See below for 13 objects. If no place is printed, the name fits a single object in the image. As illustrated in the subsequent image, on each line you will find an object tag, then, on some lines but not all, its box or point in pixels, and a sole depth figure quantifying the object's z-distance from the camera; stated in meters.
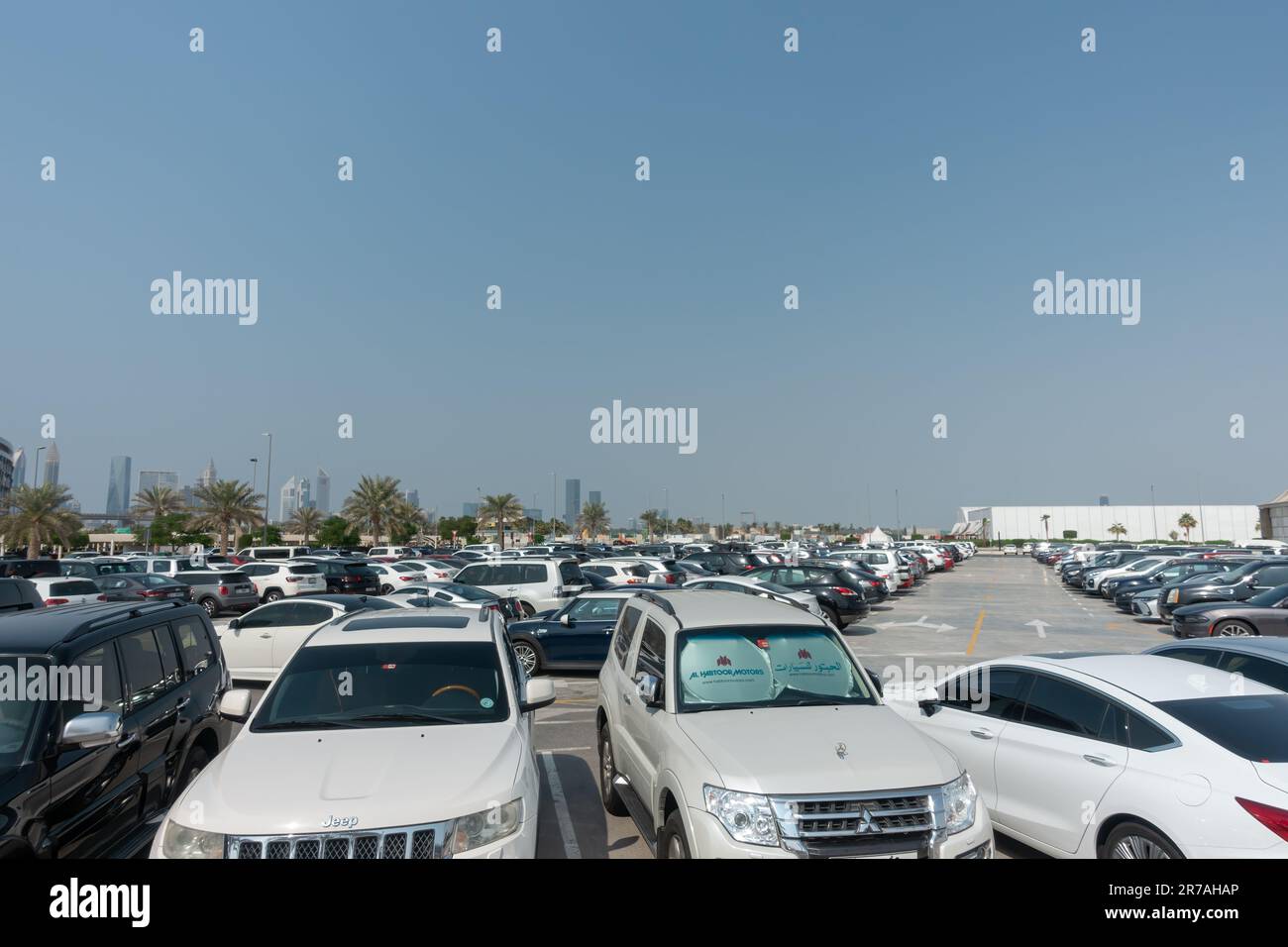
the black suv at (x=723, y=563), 32.72
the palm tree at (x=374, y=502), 64.19
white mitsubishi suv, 4.06
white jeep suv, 3.74
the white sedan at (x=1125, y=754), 4.24
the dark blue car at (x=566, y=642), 13.08
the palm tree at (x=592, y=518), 98.00
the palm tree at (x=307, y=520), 76.17
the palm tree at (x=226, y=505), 55.41
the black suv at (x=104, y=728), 4.28
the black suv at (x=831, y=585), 19.72
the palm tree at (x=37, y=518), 47.31
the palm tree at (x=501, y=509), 77.44
